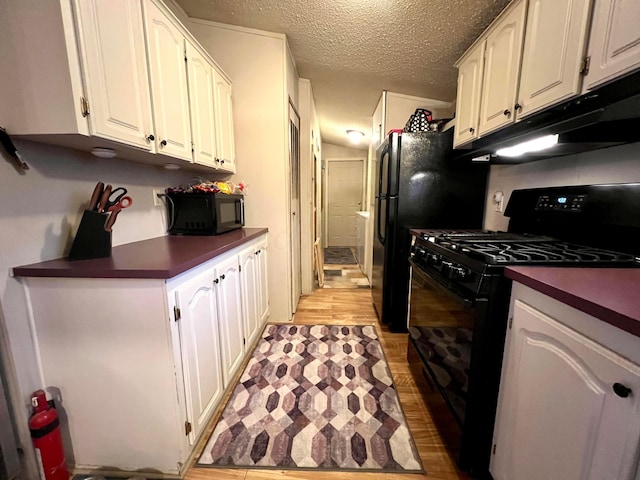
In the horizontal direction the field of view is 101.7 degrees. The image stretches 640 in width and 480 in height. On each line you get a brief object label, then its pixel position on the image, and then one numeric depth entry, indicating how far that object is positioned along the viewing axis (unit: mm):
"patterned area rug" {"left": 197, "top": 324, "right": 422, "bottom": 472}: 1223
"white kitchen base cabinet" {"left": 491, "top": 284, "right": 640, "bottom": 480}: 579
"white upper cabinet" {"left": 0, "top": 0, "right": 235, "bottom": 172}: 871
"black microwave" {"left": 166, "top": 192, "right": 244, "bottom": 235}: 1828
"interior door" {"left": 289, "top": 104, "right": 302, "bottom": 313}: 2643
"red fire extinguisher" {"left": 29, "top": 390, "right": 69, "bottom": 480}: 993
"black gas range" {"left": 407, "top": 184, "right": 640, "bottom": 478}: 989
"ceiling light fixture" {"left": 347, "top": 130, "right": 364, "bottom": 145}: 4704
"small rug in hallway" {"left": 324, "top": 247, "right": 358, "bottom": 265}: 4973
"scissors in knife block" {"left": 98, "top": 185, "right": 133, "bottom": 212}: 1166
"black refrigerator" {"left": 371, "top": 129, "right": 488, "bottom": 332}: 2113
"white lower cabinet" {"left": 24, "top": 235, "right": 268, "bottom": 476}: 1015
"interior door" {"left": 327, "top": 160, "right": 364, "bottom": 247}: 6254
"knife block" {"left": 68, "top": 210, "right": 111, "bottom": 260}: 1121
